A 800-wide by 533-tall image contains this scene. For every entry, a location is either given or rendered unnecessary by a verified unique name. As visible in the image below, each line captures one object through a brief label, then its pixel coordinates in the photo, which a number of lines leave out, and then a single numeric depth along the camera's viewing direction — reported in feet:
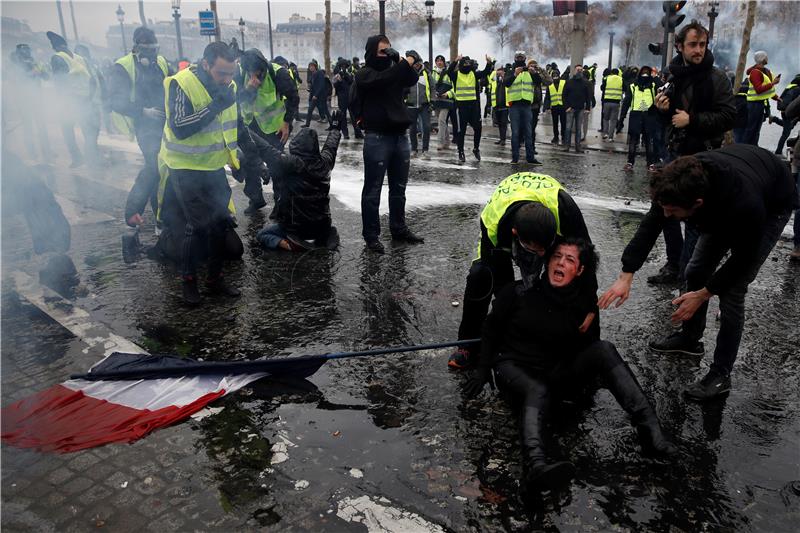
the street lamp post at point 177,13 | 89.83
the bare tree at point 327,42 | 111.41
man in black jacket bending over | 9.59
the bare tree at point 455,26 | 82.94
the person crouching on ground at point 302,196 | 19.15
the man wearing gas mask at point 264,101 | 23.06
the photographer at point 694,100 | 14.82
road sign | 57.71
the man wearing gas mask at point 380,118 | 18.97
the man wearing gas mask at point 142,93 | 21.47
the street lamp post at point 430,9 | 80.05
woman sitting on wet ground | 9.57
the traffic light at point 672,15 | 39.83
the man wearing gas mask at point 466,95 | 37.70
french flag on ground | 9.74
